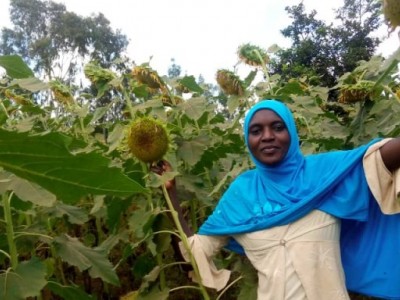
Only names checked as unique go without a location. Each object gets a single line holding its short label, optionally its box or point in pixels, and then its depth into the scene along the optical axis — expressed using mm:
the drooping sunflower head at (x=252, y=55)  3068
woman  1708
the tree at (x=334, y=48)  11586
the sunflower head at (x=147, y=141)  1746
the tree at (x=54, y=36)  23547
